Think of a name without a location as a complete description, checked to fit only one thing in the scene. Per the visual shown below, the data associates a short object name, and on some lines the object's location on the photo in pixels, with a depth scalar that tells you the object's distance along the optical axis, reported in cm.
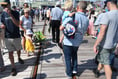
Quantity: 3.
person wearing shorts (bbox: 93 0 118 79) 350
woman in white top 587
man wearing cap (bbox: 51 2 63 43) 814
